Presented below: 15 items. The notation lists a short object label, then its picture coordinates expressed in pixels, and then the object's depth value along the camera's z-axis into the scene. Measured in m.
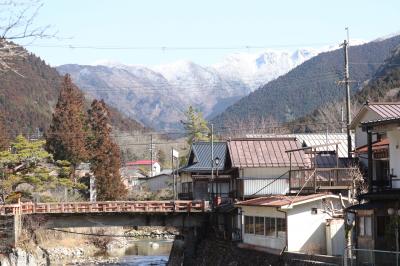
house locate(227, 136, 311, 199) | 47.53
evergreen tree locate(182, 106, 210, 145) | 98.88
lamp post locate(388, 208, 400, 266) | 28.14
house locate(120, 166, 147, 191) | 101.69
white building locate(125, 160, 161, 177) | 122.78
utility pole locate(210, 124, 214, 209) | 53.69
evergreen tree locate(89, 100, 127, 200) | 69.94
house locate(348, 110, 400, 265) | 28.91
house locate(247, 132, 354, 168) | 47.50
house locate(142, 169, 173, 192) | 94.12
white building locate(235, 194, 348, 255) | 35.47
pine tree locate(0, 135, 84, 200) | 57.62
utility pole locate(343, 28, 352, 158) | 44.25
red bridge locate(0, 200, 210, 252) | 49.12
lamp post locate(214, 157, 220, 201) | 55.14
